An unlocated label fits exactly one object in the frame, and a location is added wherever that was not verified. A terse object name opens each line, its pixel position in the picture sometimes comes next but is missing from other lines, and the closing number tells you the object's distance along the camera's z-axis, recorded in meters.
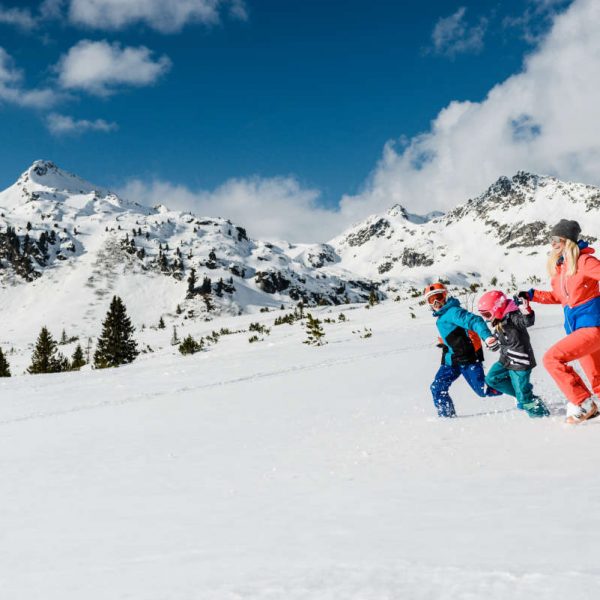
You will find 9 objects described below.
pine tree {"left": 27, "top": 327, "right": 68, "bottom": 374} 32.53
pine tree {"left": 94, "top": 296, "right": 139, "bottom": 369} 31.45
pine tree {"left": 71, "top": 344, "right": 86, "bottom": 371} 31.77
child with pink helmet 6.16
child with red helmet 6.91
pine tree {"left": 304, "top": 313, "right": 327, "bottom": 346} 18.48
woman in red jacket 5.41
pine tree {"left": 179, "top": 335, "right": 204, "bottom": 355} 22.36
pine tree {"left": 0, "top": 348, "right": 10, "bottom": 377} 31.14
